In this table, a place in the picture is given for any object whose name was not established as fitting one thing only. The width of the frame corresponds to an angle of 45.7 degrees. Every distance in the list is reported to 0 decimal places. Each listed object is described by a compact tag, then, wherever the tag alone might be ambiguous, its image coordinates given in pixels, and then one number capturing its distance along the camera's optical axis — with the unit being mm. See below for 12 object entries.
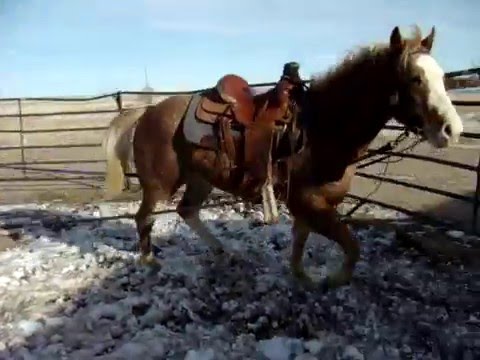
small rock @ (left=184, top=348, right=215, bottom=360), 3359
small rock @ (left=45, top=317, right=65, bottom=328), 3874
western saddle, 4328
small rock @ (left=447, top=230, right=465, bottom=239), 5812
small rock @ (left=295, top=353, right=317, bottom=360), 3318
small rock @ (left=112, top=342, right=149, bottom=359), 3432
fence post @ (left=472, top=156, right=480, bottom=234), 5219
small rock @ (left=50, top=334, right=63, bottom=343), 3666
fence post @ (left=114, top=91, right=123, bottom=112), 9812
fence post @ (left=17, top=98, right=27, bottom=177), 11320
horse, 3484
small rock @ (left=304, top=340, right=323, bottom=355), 3413
